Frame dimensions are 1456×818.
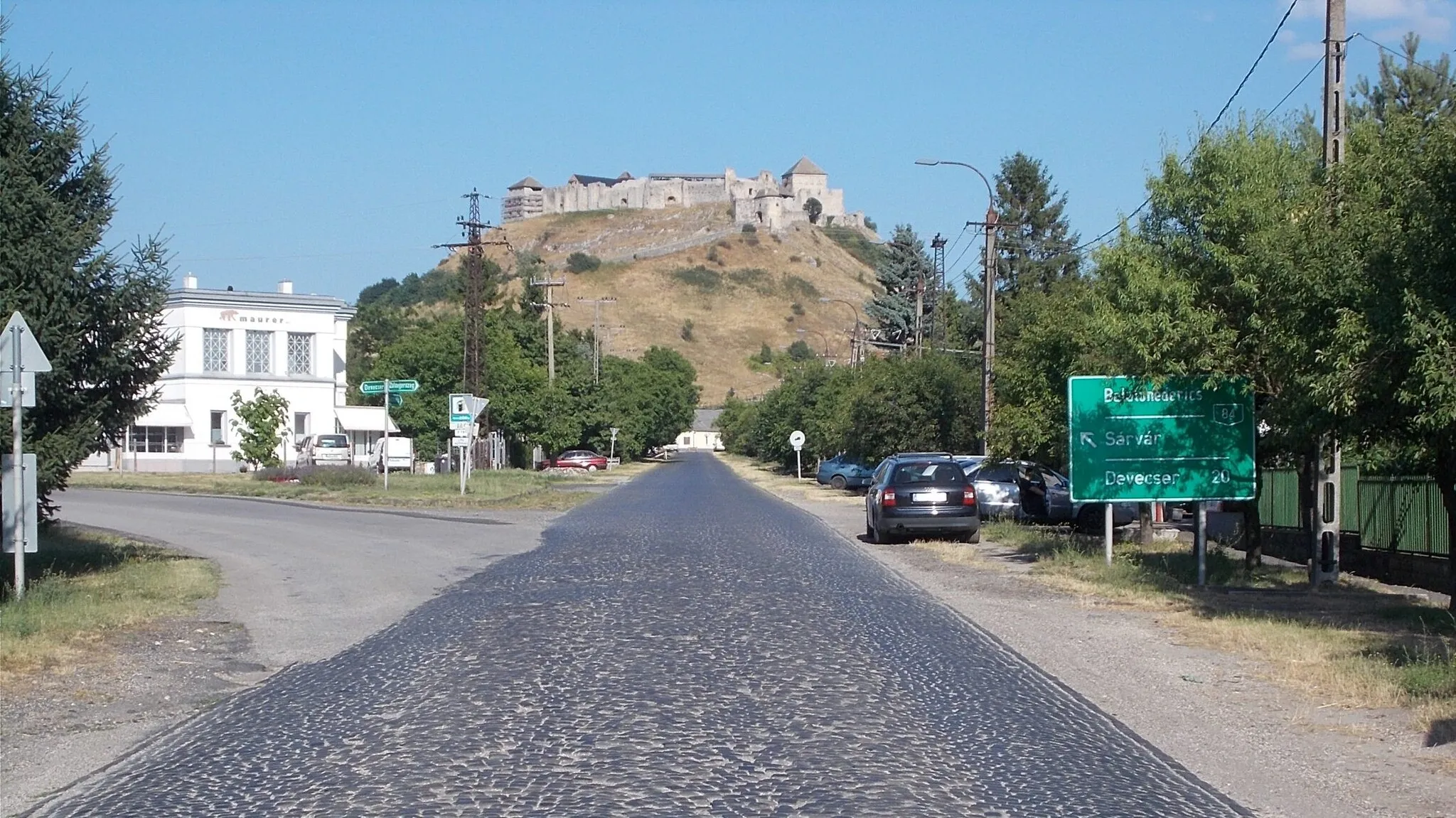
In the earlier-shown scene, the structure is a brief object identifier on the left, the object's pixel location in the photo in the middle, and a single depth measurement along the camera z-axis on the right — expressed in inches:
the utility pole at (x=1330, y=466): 676.1
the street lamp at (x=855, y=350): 2775.6
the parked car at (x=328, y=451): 2588.3
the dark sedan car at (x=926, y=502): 1037.2
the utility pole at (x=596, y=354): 3778.1
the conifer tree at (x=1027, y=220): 2920.8
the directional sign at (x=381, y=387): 1663.4
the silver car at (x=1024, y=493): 1263.5
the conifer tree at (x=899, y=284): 3422.7
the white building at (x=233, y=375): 2947.8
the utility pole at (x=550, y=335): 2957.7
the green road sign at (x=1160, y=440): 738.2
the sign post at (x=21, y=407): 562.9
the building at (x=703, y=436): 7116.1
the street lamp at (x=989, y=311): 1325.0
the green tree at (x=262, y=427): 2475.4
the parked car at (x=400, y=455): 2768.2
